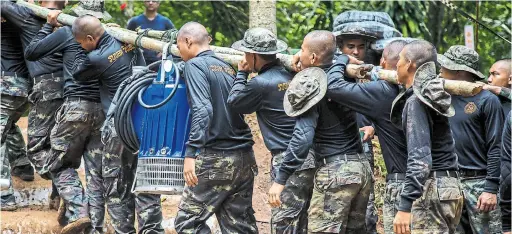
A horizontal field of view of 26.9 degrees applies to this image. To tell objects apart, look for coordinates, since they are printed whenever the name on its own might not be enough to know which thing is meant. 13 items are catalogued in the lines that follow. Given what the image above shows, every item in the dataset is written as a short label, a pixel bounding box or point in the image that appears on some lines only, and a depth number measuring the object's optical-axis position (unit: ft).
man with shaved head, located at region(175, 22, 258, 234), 29.58
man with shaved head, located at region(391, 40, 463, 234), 24.64
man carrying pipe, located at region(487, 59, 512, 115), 30.53
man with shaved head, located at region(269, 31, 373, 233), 26.96
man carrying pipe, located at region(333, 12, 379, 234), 32.32
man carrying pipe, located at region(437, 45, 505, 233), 29.01
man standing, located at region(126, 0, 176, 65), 43.47
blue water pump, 29.35
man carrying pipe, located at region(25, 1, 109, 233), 36.06
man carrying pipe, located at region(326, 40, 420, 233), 26.76
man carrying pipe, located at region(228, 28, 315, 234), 29.25
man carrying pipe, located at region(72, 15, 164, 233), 34.55
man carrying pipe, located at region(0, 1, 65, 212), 37.99
